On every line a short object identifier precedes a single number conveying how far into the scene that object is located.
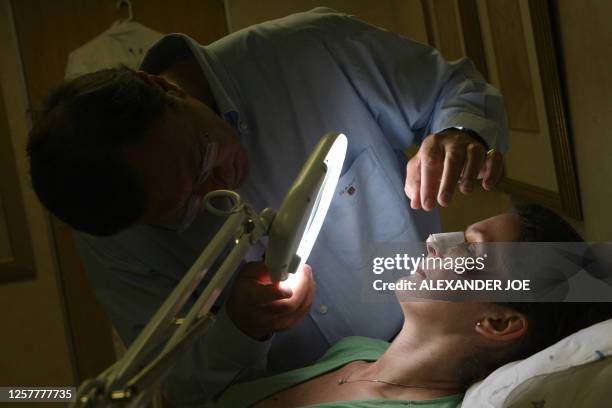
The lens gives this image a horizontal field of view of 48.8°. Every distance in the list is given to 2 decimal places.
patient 0.99
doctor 0.93
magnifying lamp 0.45
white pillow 0.71
